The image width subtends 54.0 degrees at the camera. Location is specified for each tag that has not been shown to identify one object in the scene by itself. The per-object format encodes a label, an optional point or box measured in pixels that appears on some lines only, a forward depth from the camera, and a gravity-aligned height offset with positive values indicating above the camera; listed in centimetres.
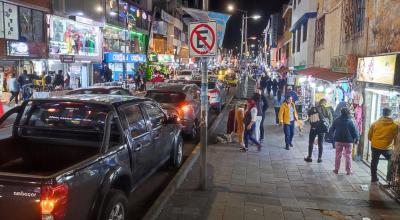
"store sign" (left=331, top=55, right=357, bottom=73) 1095 +42
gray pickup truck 384 -111
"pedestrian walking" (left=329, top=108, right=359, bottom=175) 875 -131
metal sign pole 745 -91
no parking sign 716 +67
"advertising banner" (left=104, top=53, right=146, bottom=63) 3722 +161
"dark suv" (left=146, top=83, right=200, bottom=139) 1198 -90
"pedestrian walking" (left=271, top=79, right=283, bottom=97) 2583 -60
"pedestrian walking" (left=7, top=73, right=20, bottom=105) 1962 -78
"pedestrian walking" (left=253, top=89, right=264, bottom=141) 1158 -110
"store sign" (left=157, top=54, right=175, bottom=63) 5548 +234
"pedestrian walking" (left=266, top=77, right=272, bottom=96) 2942 -76
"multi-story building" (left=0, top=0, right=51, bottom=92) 2195 +211
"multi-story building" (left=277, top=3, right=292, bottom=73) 3758 +356
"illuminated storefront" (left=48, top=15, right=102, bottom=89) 2750 +202
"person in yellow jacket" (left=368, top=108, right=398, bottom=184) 774 -116
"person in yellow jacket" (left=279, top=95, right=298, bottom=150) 1140 -120
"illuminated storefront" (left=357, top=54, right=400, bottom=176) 748 -22
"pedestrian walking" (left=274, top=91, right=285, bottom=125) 1610 -112
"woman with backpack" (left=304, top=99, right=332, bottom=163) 1001 -128
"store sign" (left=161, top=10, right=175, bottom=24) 5939 +898
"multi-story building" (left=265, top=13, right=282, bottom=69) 6406 +727
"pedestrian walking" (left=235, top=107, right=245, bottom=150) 1148 -147
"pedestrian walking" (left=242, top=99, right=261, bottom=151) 1109 -132
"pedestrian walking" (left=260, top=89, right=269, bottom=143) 1254 -111
